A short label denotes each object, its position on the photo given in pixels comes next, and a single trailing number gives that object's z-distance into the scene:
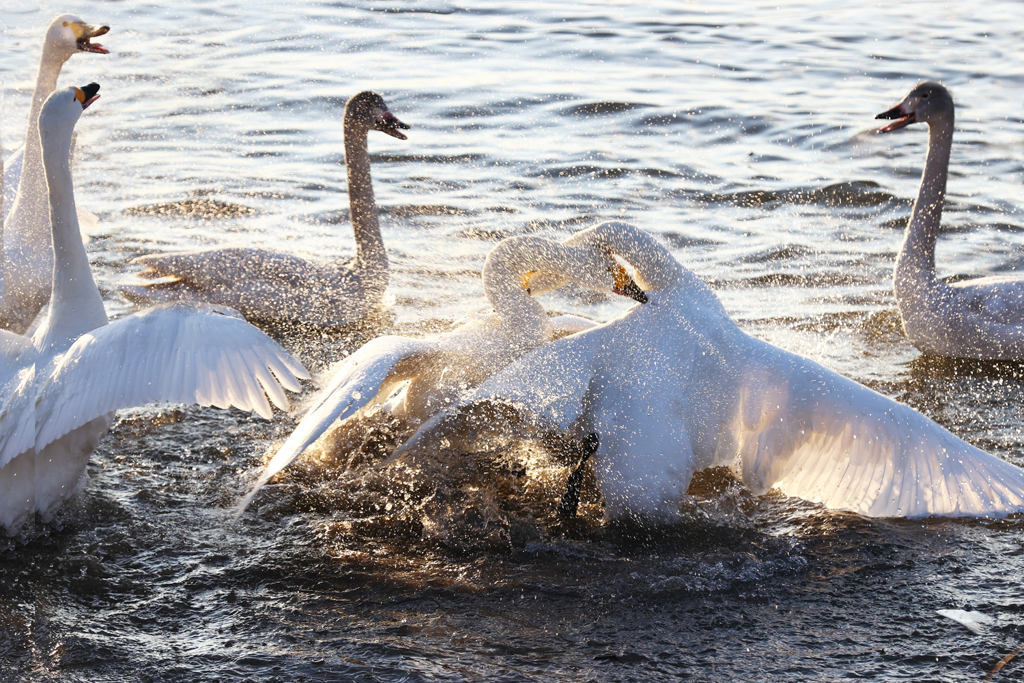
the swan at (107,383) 7.08
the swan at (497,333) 8.59
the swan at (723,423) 7.68
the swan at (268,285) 12.02
